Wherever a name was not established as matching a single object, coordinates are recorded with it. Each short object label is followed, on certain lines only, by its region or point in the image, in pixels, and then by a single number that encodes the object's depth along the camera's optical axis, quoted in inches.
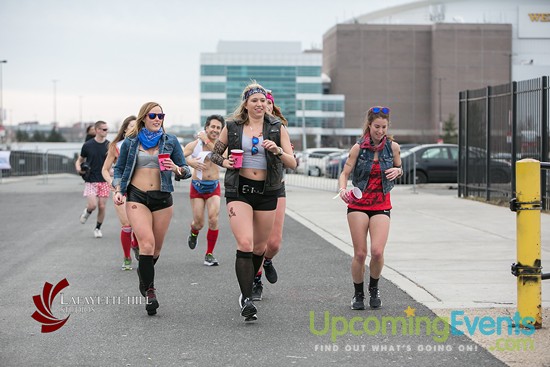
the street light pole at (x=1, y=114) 2893.5
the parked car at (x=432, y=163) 1227.9
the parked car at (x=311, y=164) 1698.8
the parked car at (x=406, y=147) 1523.5
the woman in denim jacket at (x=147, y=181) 312.7
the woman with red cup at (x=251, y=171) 292.0
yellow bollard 269.0
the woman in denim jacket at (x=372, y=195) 307.3
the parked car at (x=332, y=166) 1387.8
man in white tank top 428.1
